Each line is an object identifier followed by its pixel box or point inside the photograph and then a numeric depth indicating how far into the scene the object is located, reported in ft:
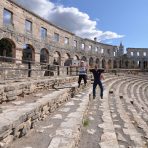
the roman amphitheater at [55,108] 10.10
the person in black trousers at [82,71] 27.20
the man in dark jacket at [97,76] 24.38
